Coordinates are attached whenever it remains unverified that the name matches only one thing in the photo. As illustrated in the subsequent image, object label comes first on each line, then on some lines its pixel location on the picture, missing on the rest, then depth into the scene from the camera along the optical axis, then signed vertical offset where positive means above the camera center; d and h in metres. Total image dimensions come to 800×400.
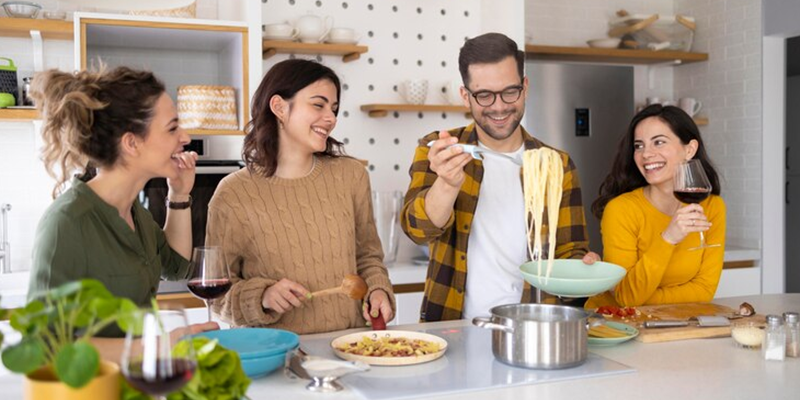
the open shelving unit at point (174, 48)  3.64 +0.65
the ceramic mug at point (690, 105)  5.33 +0.46
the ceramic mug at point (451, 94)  4.47 +0.46
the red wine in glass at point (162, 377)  1.00 -0.24
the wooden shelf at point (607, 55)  4.99 +0.77
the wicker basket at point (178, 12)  3.67 +0.77
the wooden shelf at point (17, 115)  3.63 +0.30
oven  3.68 -0.05
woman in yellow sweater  2.58 -0.16
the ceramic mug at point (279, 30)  4.03 +0.74
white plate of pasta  1.83 -0.40
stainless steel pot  1.80 -0.37
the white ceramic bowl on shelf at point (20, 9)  3.69 +0.78
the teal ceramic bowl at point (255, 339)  1.77 -0.37
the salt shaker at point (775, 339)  1.94 -0.40
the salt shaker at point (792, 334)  1.98 -0.39
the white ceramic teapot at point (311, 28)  4.05 +0.75
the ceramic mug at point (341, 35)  4.11 +0.72
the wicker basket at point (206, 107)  3.75 +0.34
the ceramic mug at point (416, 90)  4.28 +0.46
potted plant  0.99 -0.21
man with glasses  2.46 -0.10
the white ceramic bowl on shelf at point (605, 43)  5.14 +0.84
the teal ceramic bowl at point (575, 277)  2.03 -0.27
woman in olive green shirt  1.72 +0.03
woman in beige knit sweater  2.35 -0.10
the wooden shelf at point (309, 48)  4.00 +0.65
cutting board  2.14 -0.41
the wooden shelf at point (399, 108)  4.24 +0.36
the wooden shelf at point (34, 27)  3.64 +0.70
